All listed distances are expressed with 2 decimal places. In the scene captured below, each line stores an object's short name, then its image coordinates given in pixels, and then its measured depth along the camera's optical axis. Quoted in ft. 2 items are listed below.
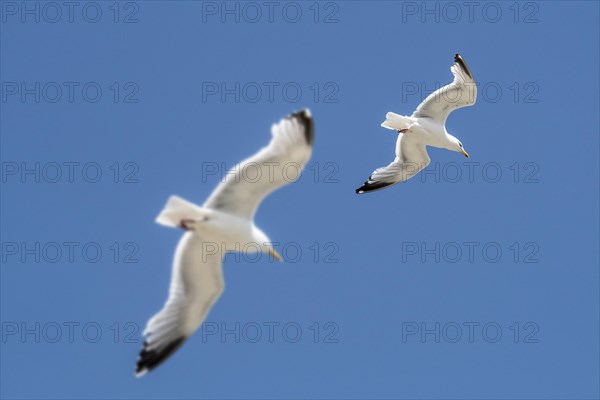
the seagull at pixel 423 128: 73.56
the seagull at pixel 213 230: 47.47
